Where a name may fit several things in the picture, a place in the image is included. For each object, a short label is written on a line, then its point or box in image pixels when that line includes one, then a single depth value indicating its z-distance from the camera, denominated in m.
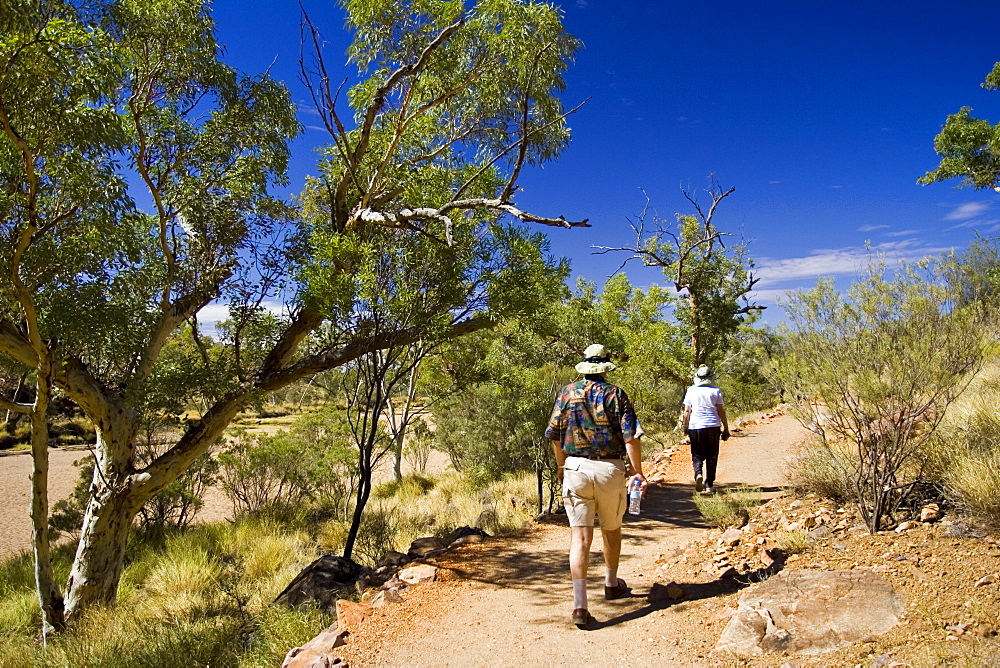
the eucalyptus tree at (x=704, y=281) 15.01
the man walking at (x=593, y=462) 3.90
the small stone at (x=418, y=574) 5.37
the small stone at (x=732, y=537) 5.20
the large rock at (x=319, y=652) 3.72
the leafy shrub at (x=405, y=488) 15.55
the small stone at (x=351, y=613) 4.32
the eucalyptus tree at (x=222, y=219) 6.20
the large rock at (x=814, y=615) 3.16
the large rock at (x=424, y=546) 6.58
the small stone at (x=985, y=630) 2.81
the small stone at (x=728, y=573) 4.50
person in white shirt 6.89
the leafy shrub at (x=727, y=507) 6.07
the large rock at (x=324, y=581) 5.73
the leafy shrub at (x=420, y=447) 18.06
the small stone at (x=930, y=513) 4.62
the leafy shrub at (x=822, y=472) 5.59
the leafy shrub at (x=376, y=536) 8.66
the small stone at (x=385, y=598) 4.75
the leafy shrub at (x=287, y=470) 13.08
